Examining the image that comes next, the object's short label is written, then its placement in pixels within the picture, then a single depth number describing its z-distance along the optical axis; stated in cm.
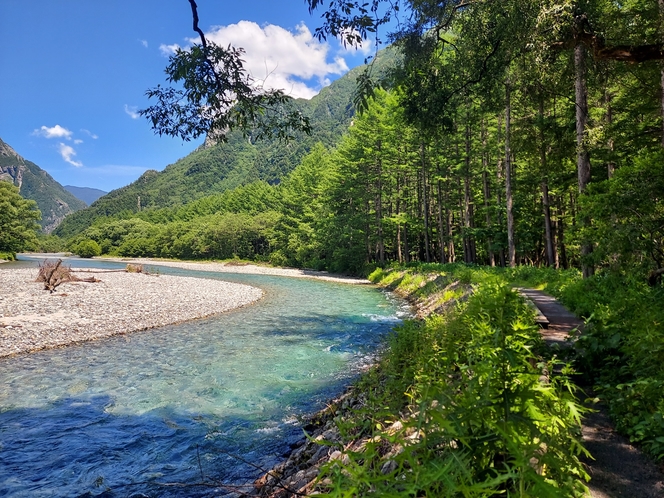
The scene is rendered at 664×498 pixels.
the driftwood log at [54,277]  1993
